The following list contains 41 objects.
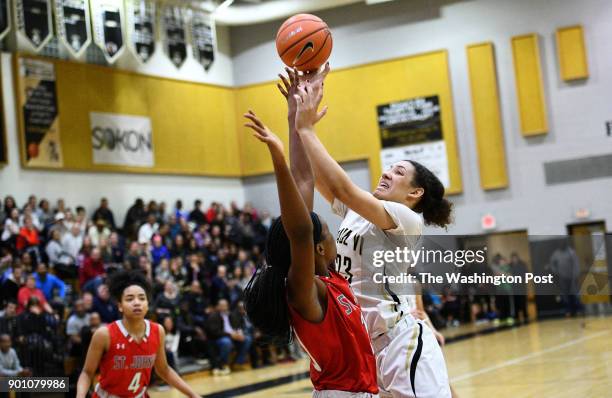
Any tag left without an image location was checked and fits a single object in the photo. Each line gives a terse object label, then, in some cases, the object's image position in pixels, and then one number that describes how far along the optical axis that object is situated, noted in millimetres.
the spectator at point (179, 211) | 20108
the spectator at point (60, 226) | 16109
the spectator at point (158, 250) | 16819
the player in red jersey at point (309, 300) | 2969
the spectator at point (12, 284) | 13095
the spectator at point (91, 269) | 15164
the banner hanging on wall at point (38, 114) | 18875
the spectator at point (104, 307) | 12766
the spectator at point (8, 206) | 15945
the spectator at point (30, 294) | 12578
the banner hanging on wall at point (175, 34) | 21422
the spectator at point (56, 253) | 15430
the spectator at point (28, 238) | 15062
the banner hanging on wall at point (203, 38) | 21984
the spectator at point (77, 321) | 12258
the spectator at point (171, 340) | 13409
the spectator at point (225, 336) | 14461
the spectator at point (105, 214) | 18562
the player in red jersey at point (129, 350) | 5660
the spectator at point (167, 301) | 13992
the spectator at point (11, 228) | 14969
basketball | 4387
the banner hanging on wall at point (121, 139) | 20500
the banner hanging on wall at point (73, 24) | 18625
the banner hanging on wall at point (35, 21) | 18031
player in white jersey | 3914
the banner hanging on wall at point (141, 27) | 20266
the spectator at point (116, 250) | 15789
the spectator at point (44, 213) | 16734
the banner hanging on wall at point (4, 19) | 17594
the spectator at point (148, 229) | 18203
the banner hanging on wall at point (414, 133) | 22578
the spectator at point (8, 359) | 10875
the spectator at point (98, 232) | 16866
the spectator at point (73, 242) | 16031
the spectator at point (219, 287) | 15766
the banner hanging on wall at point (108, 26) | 19297
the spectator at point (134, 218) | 18766
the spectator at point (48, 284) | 13773
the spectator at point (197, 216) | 20531
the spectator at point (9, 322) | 11656
